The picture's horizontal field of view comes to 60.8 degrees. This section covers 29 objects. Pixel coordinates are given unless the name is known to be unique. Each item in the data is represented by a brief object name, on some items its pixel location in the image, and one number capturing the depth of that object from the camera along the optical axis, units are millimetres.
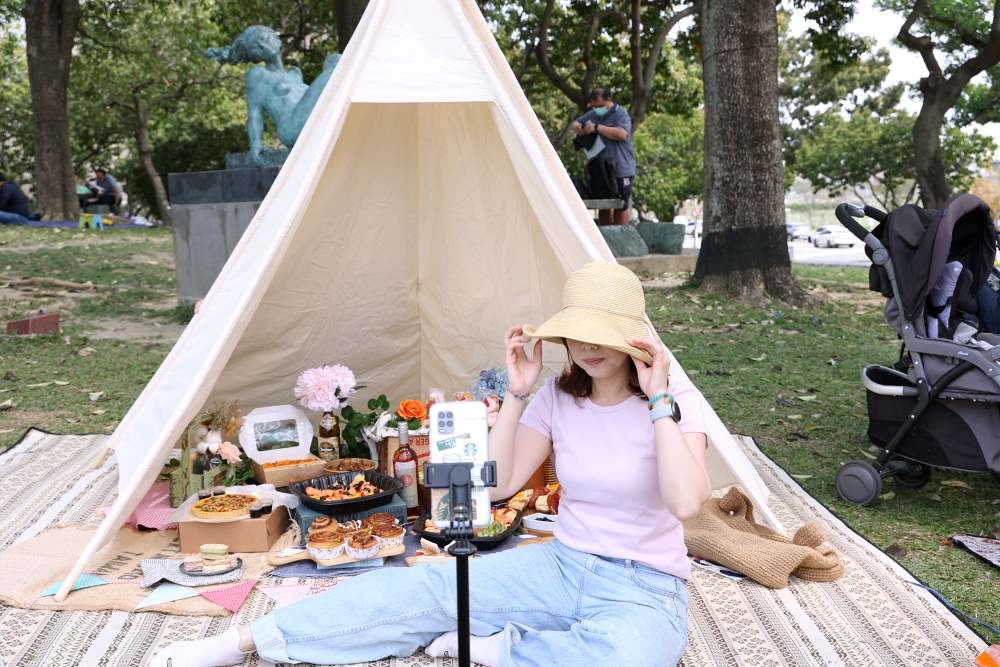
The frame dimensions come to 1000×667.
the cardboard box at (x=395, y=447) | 3979
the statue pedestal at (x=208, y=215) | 7652
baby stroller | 3625
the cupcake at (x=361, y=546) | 3273
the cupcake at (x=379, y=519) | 3447
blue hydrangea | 4258
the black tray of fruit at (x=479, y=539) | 3377
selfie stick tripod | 1570
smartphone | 1633
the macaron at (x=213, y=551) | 3283
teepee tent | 3258
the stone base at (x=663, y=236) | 12062
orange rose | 3980
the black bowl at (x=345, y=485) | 3496
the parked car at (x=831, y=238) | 41500
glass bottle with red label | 3838
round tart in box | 3426
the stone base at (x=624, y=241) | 11227
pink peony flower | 4137
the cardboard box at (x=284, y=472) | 3949
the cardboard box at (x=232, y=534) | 3459
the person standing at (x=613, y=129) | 10586
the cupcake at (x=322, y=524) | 3369
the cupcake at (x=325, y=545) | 3268
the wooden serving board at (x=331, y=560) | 3285
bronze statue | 7418
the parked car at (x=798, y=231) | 45528
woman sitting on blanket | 2260
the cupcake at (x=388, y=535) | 3393
